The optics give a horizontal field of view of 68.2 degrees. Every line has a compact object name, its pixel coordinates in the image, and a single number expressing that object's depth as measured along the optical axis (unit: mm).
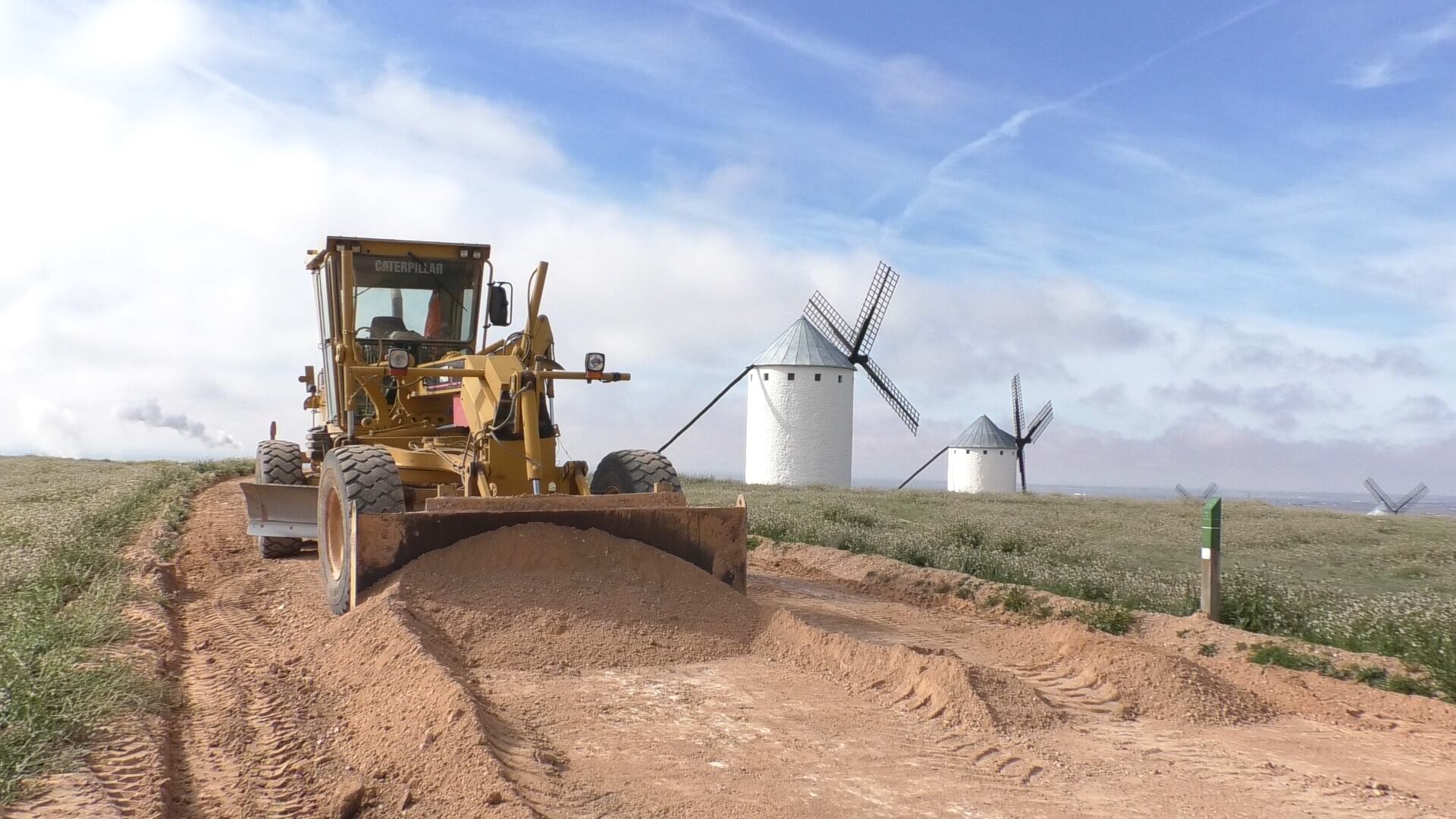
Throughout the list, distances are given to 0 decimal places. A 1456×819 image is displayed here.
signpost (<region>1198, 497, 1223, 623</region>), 8883
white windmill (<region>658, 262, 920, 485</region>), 40344
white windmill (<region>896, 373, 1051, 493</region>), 51469
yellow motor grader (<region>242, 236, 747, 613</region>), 8023
